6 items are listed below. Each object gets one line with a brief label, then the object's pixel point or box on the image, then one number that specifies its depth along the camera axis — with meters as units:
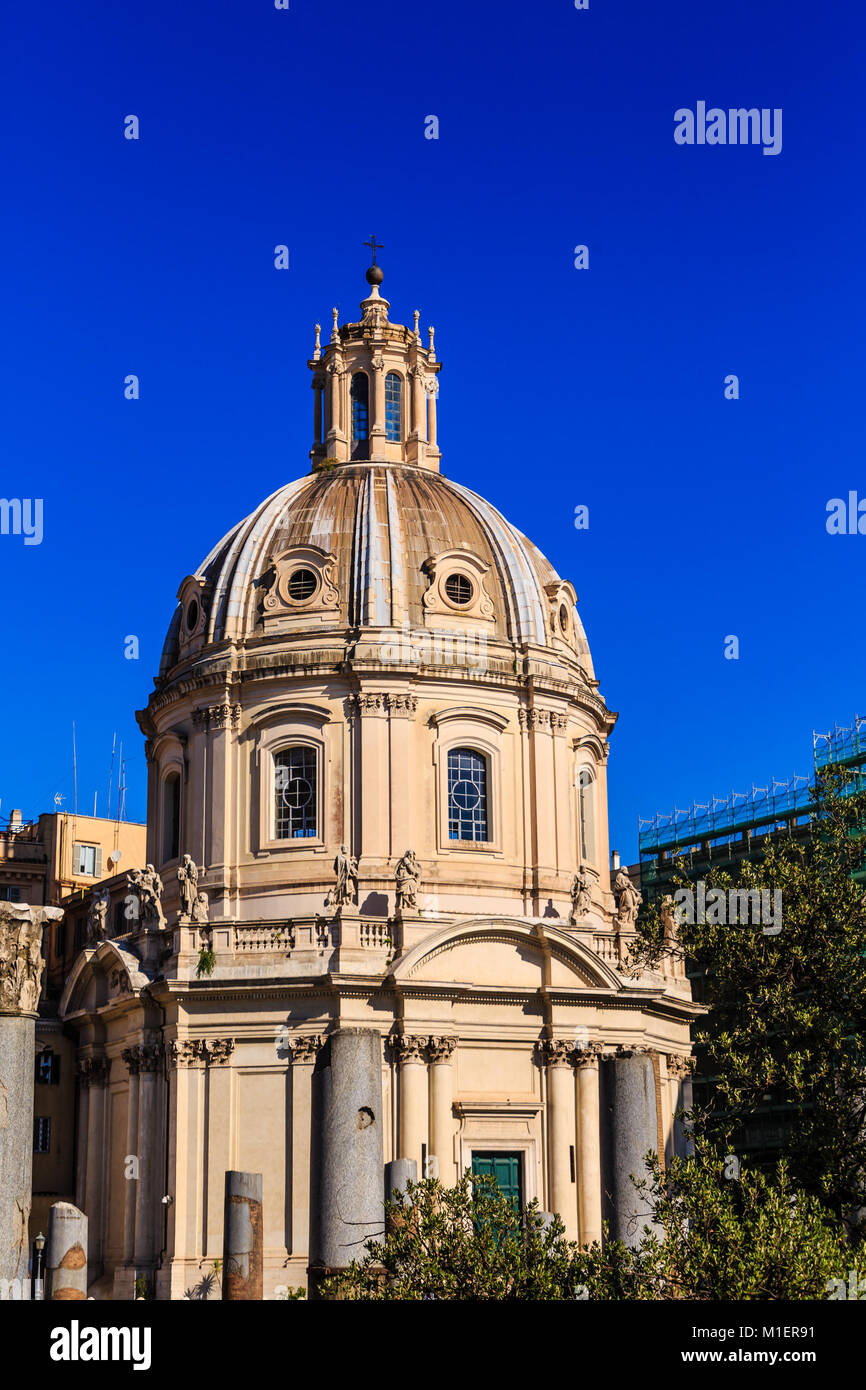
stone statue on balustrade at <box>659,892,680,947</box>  48.09
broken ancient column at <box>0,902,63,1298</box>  25.75
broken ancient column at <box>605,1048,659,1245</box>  46.97
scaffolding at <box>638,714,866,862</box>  66.56
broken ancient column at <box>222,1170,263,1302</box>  35.59
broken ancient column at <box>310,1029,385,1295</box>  41.34
